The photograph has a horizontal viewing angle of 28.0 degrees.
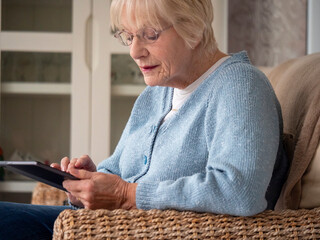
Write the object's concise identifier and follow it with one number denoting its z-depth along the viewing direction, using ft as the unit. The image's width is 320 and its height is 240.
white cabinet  10.39
